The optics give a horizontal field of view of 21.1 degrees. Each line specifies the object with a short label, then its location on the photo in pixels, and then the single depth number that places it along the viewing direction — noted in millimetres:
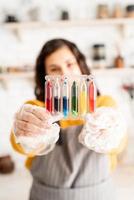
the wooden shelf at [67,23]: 1521
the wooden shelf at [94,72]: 1540
